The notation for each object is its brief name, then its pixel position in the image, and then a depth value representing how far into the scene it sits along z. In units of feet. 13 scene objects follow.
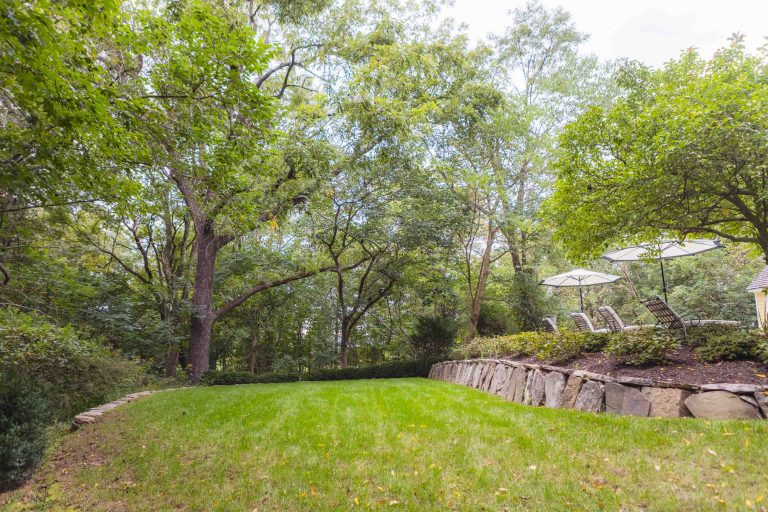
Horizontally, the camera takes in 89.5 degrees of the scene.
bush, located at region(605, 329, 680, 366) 14.23
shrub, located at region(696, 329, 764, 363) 12.98
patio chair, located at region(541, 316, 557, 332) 28.15
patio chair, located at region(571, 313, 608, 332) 26.37
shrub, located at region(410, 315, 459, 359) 39.70
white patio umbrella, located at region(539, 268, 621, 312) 32.99
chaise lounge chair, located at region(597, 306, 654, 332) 23.98
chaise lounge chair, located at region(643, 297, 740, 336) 16.93
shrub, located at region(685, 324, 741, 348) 14.94
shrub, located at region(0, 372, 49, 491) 10.30
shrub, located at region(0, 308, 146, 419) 15.64
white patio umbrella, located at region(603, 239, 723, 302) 24.36
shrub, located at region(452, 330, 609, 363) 17.90
